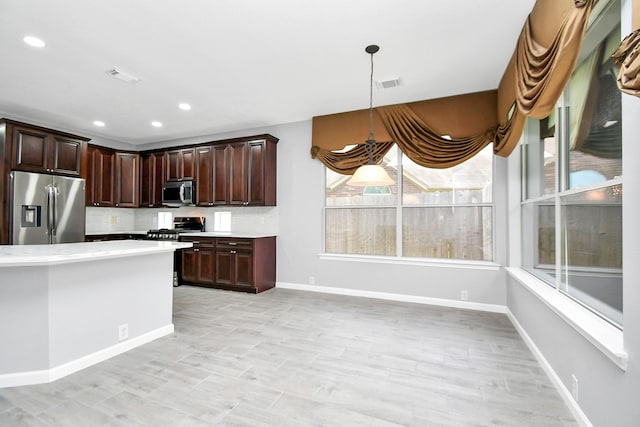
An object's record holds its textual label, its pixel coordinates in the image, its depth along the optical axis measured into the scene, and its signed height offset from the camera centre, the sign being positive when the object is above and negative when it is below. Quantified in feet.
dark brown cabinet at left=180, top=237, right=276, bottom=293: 15.72 -2.38
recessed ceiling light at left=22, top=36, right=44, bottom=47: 8.92 +5.31
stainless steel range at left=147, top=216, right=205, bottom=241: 18.38 -0.41
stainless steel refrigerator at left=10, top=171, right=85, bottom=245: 13.92 +0.53
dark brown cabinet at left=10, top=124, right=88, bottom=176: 14.14 +3.42
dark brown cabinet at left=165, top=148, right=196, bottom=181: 18.59 +3.47
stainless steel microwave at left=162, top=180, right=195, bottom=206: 18.51 +1.64
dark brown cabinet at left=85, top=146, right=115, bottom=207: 18.54 +2.68
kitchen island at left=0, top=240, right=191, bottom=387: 7.21 -2.30
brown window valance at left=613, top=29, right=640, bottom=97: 3.12 +1.67
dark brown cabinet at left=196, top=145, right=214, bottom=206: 17.94 +2.61
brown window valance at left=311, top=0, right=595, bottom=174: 5.45 +3.75
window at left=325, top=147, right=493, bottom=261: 13.38 +0.35
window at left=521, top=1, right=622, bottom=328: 5.64 +0.87
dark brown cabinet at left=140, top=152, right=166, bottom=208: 19.74 +2.74
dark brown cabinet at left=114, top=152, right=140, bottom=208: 19.81 +2.61
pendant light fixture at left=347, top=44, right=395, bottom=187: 9.23 +1.34
